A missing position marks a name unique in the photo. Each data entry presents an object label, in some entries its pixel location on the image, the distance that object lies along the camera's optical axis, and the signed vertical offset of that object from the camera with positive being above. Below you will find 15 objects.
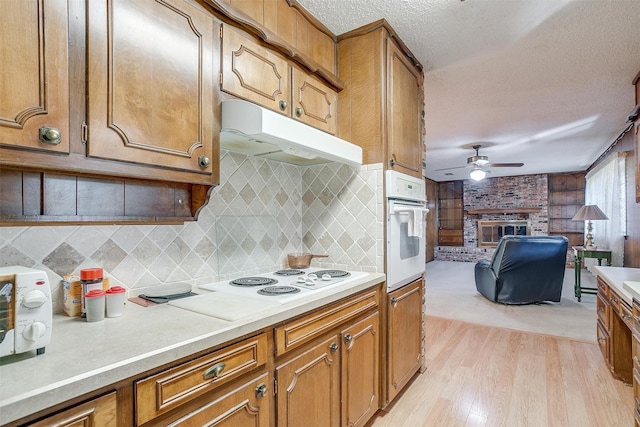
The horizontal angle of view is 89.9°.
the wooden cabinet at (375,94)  1.96 +0.76
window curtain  4.67 +0.17
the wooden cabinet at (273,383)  0.80 -0.56
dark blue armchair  4.20 -0.76
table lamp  4.88 -0.04
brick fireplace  8.34 +0.17
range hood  1.30 +0.37
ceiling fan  5.16 +0.85
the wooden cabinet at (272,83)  1.40 +0.67
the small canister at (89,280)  1.13 -0.23
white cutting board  1.13 -0.35
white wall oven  1.97 -0.09
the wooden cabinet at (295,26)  1.55 +1.02
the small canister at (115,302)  1.12 -0.30
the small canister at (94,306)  1.07 -0.30
